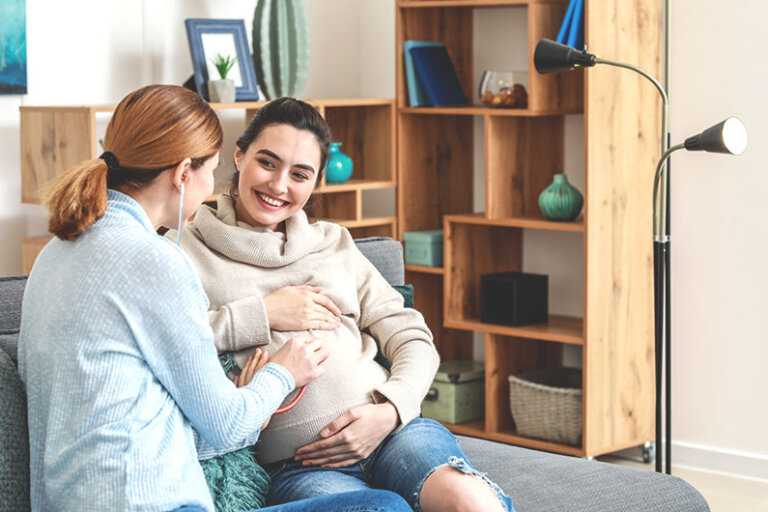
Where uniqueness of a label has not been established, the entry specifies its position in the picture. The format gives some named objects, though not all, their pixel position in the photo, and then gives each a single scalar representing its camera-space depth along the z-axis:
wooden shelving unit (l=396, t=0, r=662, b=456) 3.61
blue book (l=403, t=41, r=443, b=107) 4.10
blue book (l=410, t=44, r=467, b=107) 4.11
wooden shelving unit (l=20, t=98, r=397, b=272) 3.34
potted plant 3.68
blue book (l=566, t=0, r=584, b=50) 3.56
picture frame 3.73
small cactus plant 3.93
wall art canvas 3.39
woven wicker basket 3.74
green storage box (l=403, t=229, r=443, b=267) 4.14
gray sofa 2.06
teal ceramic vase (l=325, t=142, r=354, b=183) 4.04
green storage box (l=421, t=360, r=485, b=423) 4.09
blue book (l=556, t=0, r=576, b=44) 3.57
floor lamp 3.21
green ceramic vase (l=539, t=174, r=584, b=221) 3.76
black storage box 3.89
